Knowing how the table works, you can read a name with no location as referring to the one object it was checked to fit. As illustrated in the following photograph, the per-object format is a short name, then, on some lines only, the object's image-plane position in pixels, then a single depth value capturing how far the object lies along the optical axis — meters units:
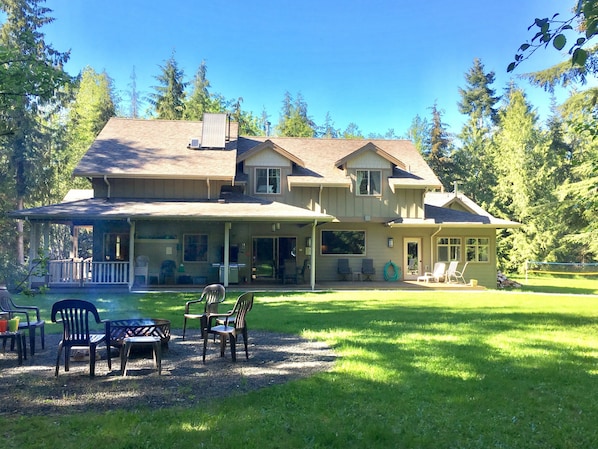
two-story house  16.73
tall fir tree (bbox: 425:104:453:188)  39.28
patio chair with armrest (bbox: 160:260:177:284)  17.77
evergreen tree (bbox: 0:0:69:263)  23.75
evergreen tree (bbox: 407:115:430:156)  45.21
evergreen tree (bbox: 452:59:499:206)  39.59
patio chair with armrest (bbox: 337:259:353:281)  19.78
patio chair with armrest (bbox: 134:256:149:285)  16.81
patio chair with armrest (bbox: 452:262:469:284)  20.08
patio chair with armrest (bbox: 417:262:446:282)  19.53
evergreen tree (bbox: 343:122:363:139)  56.22
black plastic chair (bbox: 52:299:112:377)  5.57
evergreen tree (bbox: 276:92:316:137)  47.22
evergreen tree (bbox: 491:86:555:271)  34.25
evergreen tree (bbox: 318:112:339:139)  56.00
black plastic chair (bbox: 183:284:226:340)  7.91
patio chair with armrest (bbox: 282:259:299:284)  18.23
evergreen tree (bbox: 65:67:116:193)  31.97
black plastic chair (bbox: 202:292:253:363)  6.36
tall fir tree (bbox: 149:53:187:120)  38.47
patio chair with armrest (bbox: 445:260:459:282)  19.44
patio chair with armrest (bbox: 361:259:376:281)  19.97
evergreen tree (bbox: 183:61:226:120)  39.34
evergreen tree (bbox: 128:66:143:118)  47.06
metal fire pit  6.41
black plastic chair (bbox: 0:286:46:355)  6.71
